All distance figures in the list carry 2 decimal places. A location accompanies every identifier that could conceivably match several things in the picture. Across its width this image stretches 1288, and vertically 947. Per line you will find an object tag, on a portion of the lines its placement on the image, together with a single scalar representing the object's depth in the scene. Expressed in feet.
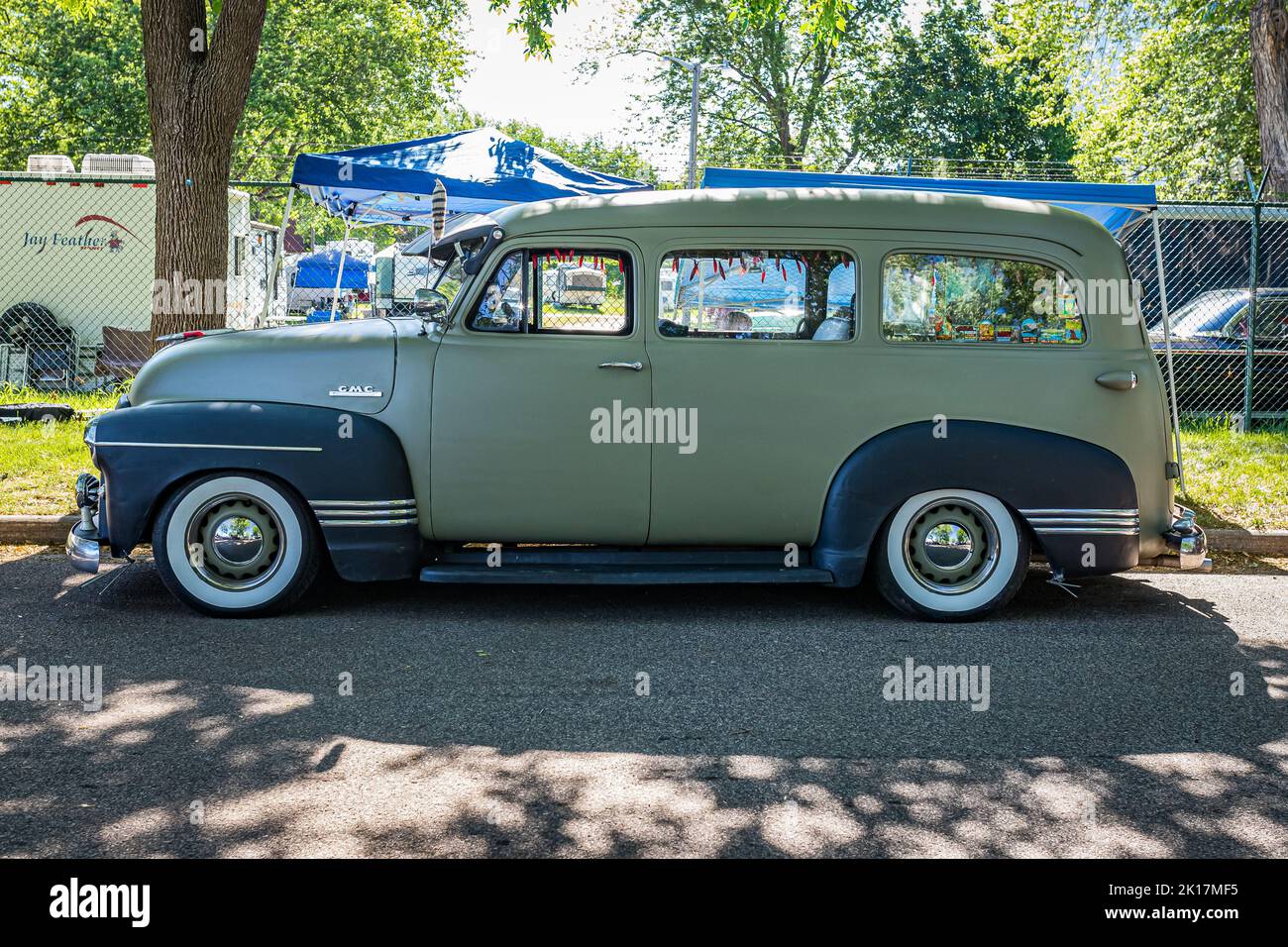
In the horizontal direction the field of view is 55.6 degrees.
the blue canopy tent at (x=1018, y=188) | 32.24
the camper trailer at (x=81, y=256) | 55.01
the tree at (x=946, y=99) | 127.24
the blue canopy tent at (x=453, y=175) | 39.91
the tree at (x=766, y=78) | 130.93
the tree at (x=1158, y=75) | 79.71
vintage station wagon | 19.81
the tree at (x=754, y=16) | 38.83
